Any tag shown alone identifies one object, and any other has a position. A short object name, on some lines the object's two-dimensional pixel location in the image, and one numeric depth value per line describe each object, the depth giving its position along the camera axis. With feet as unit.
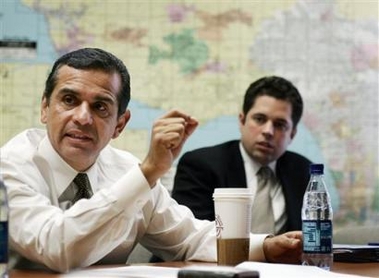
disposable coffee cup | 8.21
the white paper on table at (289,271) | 7.43
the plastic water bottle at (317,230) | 8.17
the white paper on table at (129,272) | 7.44
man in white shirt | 8.16
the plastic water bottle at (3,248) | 6.74
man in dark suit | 13.37
